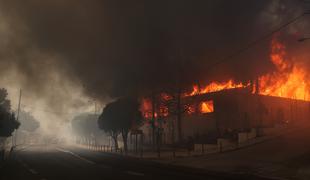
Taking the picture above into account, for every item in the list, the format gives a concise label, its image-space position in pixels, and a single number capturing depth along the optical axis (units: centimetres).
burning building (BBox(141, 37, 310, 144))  4684
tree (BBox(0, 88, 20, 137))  3953
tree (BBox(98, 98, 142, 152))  4794
